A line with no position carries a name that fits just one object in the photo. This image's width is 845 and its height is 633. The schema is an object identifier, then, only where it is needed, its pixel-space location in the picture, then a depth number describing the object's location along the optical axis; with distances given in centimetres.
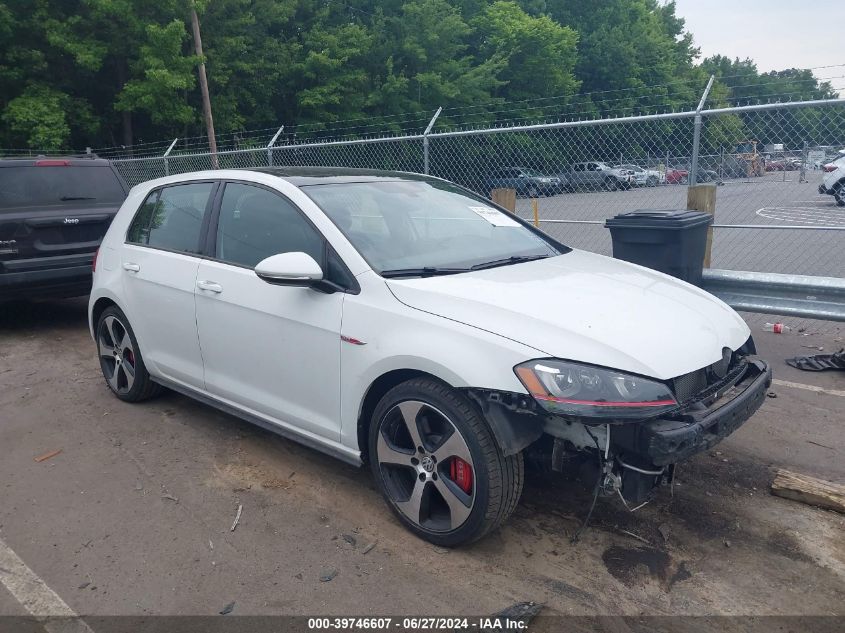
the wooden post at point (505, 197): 773
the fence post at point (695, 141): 616
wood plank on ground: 330
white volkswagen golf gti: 268
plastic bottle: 648
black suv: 652
